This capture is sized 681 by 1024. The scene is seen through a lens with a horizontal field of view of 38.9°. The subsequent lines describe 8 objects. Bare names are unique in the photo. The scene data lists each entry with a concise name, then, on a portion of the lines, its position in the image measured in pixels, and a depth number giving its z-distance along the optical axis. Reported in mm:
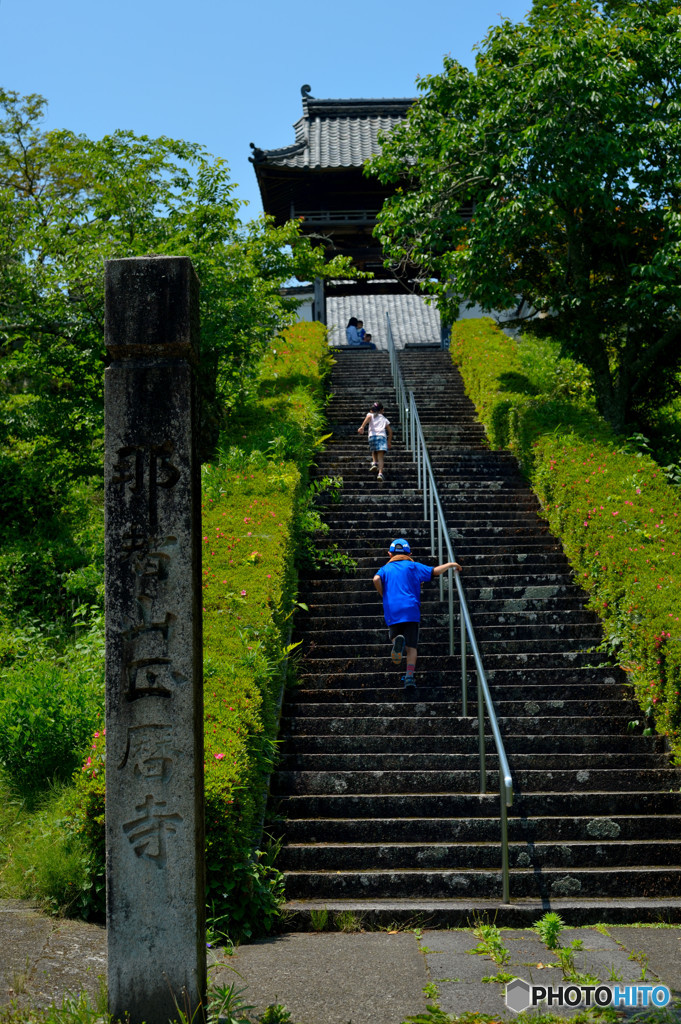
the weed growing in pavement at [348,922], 6148
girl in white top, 13805
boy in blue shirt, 8812
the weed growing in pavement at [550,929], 5496
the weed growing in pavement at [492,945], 5340
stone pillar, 4434
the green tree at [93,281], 12734
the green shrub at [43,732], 7680
